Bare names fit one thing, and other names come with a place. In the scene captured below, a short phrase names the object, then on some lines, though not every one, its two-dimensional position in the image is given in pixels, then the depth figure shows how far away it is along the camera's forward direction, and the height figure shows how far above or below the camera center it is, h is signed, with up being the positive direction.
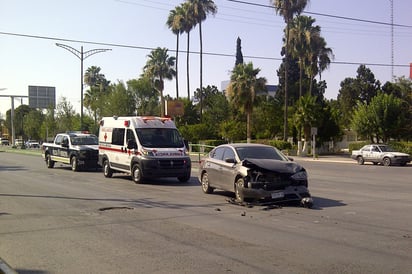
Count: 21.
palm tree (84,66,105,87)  90.75 +11.01
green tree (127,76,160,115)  81.75 +7.08
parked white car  33.94 -1.20
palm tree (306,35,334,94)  60.25 +10.09
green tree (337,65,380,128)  85.19 +7.60
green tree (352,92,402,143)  46.47 +1.87
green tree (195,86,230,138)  73.25 +3.79
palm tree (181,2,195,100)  67.81 +15.90
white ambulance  18.33 -0.38
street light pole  43.72 +7.39
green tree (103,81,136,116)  76.88 +5.65
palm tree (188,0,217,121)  67.44 +17.17
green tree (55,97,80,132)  78.06 +3.21
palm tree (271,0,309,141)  55.55 +14.13
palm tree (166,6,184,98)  68.31 +15.85
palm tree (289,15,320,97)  59.53 +12.08
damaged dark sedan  12.44 -0.94
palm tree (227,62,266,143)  51.16 +5.14
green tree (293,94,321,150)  49.78 +2.36
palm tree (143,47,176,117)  71.56 +10.06
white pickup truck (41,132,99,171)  24.81 -0.59
